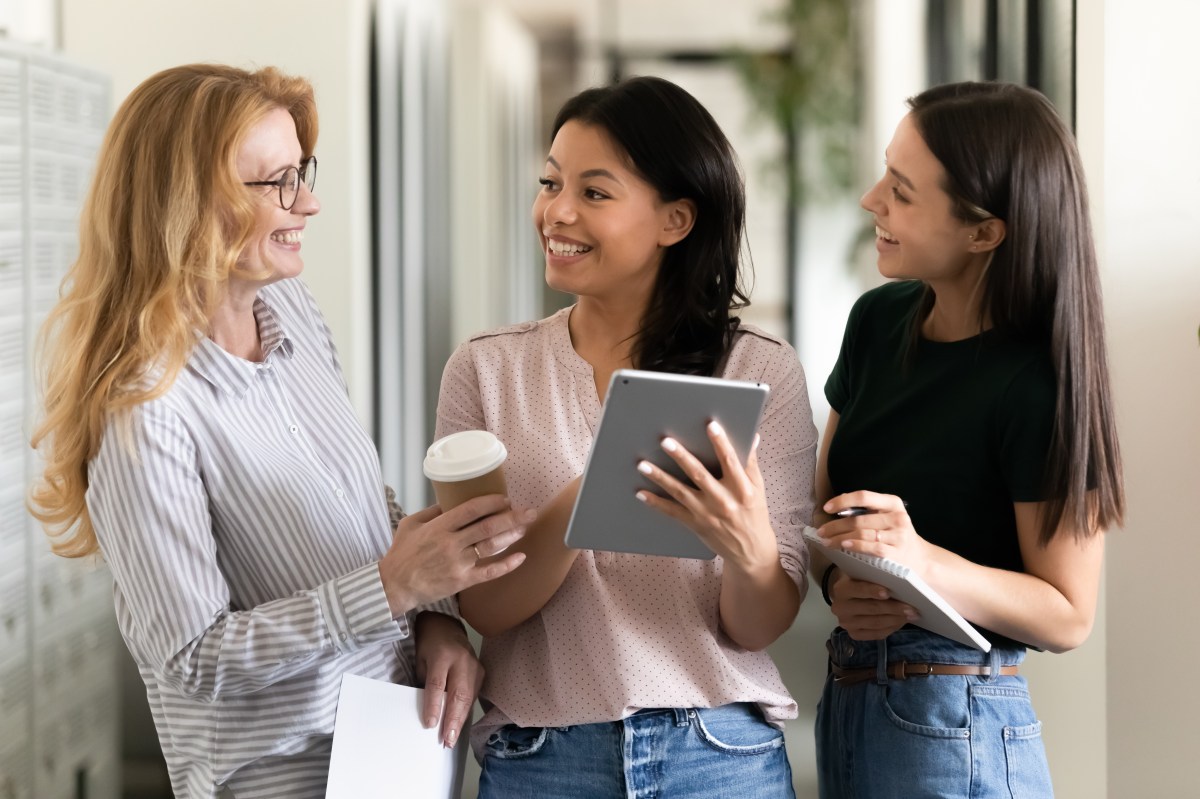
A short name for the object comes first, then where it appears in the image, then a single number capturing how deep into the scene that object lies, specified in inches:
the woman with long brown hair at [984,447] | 122.4
